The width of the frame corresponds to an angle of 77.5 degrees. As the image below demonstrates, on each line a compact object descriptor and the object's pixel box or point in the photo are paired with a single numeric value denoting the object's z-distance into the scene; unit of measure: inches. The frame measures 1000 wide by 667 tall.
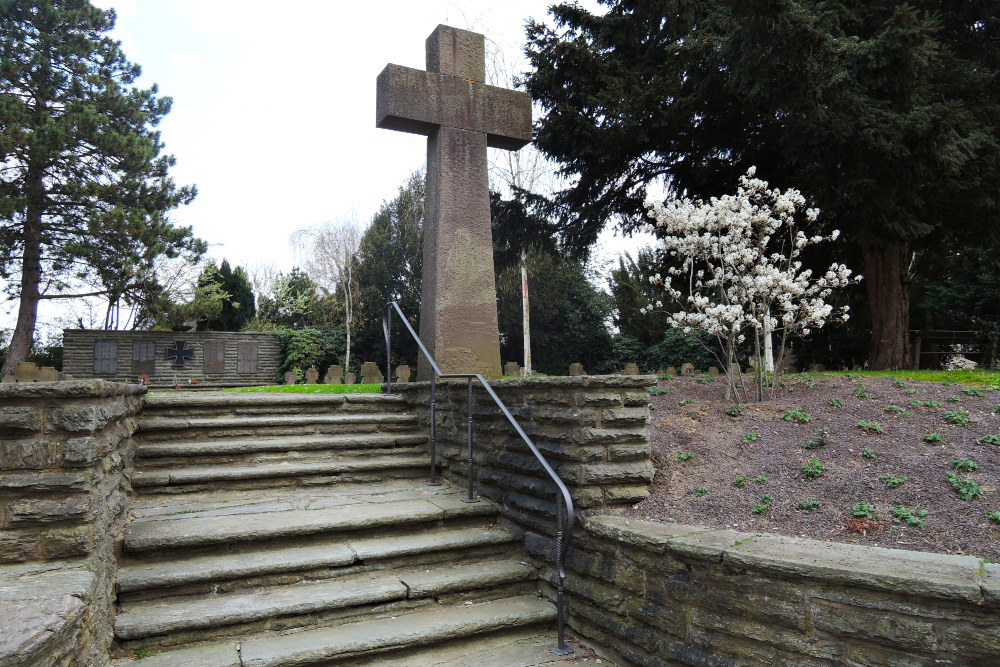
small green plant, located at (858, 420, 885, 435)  154.9
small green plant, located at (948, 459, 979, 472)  129.1
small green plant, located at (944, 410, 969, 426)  155.1
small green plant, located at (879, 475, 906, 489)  126.5
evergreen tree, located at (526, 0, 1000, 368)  254.8
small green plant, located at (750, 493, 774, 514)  126.8
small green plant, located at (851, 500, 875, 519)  118.1
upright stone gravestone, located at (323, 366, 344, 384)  403.9
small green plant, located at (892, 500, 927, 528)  113.3
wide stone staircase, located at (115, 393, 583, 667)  115.0
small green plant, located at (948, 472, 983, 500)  118.6
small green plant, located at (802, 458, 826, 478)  135.7
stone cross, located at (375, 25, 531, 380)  226.1
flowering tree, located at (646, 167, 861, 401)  203.8
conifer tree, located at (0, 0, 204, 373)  645.3
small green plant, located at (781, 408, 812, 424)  170.2
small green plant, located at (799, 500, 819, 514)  124.0
